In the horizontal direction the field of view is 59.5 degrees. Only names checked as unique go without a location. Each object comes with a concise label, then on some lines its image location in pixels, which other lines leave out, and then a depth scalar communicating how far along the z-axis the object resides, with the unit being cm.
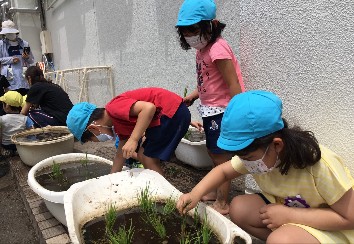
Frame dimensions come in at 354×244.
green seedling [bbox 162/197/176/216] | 190
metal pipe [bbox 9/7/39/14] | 1221
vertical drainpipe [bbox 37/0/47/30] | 1212
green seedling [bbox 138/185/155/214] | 196
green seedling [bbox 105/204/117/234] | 183
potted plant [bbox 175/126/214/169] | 302
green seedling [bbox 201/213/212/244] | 156
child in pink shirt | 204
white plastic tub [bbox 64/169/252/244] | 166
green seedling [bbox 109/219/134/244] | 159
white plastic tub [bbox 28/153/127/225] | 208
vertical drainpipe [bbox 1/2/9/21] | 1429
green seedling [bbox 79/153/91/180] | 286
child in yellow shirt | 129
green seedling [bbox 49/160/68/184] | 274
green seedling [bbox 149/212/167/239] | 174
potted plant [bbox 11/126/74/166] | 343
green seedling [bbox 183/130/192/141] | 337
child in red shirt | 219
